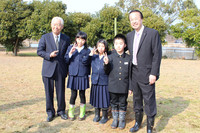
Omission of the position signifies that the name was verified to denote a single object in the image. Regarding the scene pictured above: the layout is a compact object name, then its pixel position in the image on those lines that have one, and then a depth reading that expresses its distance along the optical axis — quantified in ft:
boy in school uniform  11.82
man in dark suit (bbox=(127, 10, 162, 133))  10.35
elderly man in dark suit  12.71
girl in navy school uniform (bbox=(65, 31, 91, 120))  12.87
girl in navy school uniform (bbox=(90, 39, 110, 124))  12.70
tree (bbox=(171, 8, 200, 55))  68.80
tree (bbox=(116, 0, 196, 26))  110.32
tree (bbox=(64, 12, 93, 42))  70.66
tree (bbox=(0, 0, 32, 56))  67.64
